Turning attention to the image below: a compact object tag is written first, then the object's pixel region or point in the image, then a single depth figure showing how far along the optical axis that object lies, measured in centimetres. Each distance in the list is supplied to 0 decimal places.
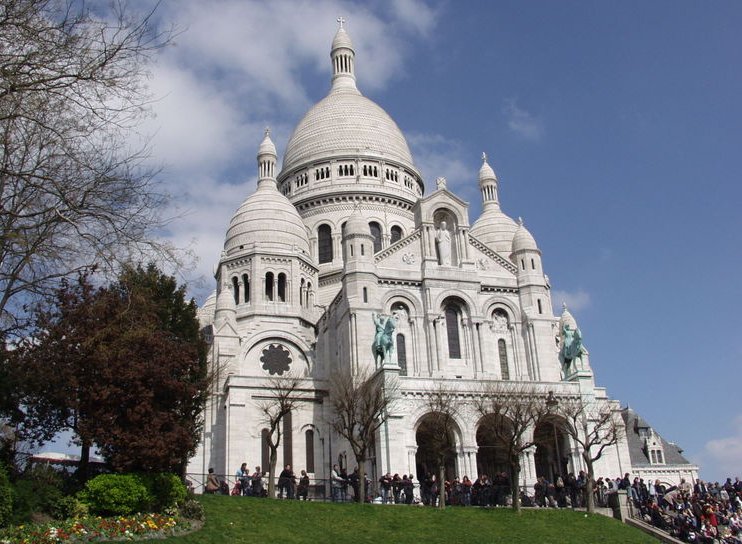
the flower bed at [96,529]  2134
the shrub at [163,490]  2642
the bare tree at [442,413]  4160
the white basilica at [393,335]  4631
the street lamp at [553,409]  3889
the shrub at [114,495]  2533
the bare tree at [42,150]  1493
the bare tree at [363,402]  3784
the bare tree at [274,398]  4941
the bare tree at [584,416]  4378
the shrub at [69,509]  2481
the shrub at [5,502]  2239
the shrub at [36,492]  2338
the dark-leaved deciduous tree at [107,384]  2688
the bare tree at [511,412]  3488
